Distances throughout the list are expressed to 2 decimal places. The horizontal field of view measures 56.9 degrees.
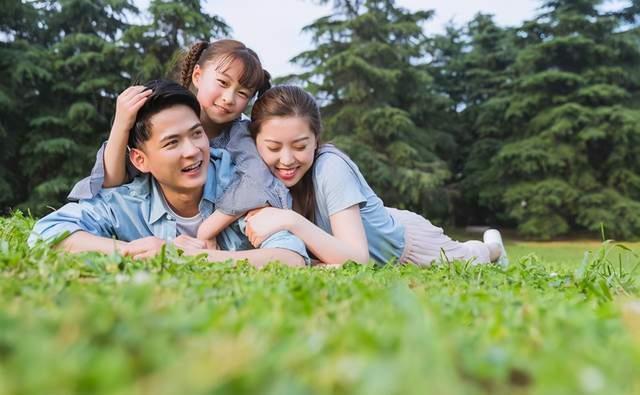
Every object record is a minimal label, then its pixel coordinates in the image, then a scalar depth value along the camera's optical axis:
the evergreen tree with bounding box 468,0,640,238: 21.70
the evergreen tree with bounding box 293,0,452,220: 20.70
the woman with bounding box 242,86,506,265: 3.13
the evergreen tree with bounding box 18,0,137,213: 18.28
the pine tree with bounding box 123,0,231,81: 19.39
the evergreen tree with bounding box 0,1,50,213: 17.86
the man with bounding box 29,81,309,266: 2.96
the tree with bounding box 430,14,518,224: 25.06
